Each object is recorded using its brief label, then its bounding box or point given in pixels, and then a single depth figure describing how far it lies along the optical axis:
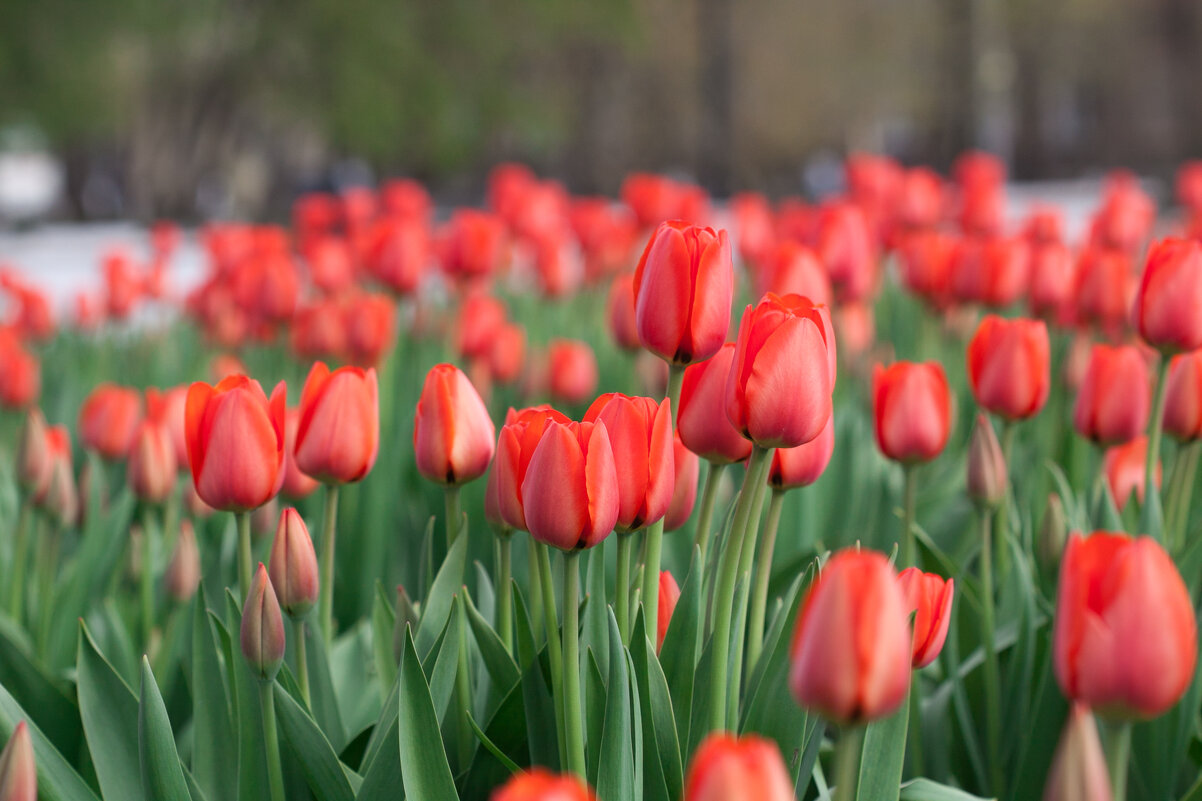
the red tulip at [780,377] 2.34
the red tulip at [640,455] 2.34
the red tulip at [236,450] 2.41
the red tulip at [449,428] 2.45
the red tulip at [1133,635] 2.23
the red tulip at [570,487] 2.33
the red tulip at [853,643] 2.21
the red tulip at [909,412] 2.54
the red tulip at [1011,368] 2.59
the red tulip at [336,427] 2.47
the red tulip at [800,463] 2.44
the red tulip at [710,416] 2.40
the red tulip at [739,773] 2.16
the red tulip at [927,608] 2.36
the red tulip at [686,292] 2.40
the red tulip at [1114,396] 2.61
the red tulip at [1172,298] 2.57
